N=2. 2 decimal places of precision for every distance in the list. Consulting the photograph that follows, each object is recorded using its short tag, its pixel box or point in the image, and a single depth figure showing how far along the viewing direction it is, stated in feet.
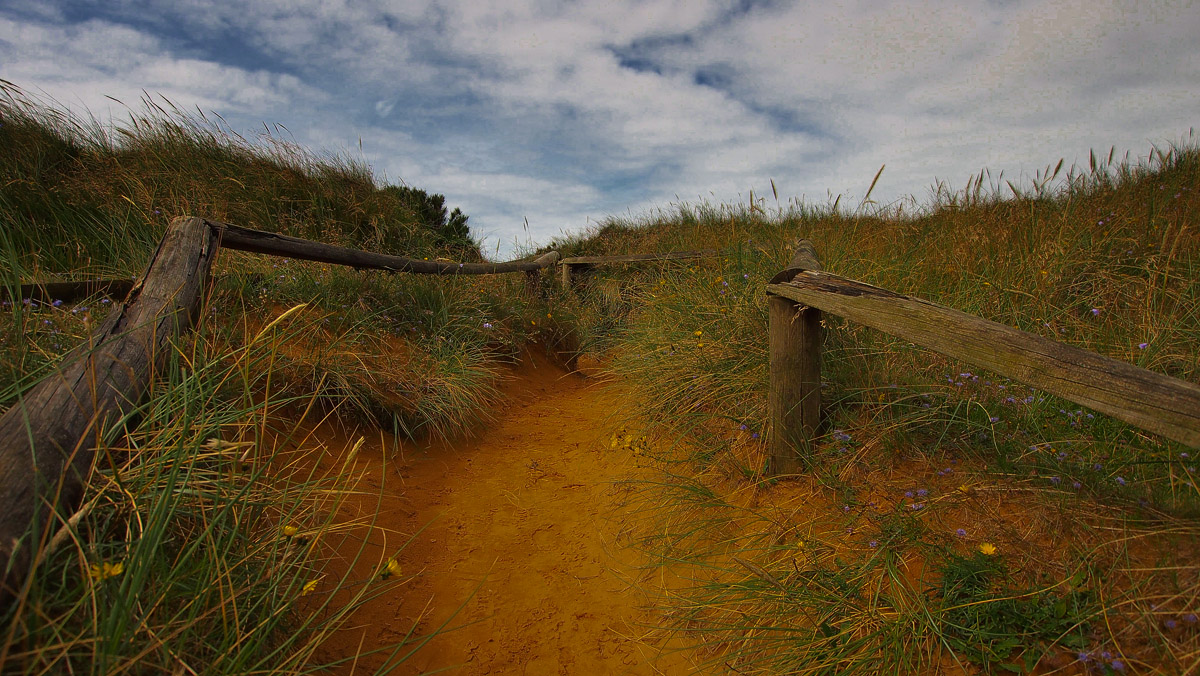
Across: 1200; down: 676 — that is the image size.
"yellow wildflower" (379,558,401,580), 6.19
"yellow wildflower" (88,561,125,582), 3.90
